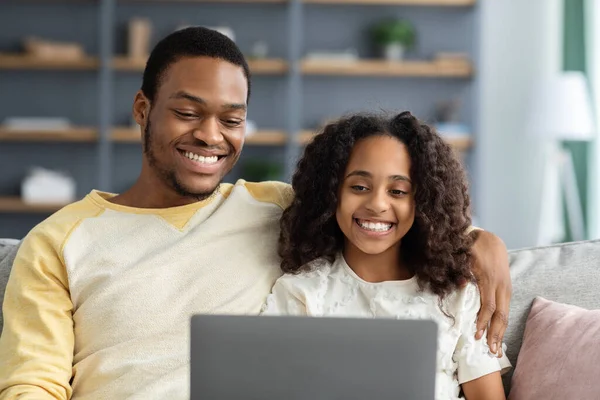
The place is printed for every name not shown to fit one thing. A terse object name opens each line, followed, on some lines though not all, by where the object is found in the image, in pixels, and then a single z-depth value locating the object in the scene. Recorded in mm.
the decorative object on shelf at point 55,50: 5129
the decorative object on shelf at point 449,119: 5172
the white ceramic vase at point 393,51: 5211
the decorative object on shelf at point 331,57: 5148
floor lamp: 4875
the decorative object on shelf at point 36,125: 5133
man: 1617
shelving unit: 5176
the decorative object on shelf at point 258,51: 5211
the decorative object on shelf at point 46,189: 5117
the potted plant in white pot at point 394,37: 5172
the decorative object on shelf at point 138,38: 5164
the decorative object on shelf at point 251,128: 5152
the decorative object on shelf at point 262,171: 5156
